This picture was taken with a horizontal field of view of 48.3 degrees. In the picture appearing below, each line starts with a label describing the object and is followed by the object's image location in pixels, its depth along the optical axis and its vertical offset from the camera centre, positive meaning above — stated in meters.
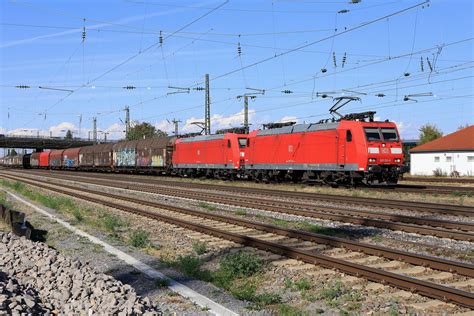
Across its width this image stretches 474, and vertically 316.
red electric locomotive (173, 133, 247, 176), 36.28 +0.39
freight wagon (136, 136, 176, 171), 46.84 +0.63
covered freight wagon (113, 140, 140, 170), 55.19 +0.64
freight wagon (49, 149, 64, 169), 82.16 +0.37
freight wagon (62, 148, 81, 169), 74.20 +0.42
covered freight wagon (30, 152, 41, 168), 97.62 +0.28
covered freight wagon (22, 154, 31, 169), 104.37 +0.11
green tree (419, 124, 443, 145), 92.90 +4.07
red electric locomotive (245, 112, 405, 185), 24.75 +0.30
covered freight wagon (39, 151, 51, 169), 90.88 +0.40
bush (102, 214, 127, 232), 14.60 -1.82
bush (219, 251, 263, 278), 8.72 -1.80
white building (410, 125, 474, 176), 52.26 +0.05
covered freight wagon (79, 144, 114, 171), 62.97 +0.43
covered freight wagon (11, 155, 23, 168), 109.22 +0.14
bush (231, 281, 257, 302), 7.26 -1.93
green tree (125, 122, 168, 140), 102.29 +5.80
